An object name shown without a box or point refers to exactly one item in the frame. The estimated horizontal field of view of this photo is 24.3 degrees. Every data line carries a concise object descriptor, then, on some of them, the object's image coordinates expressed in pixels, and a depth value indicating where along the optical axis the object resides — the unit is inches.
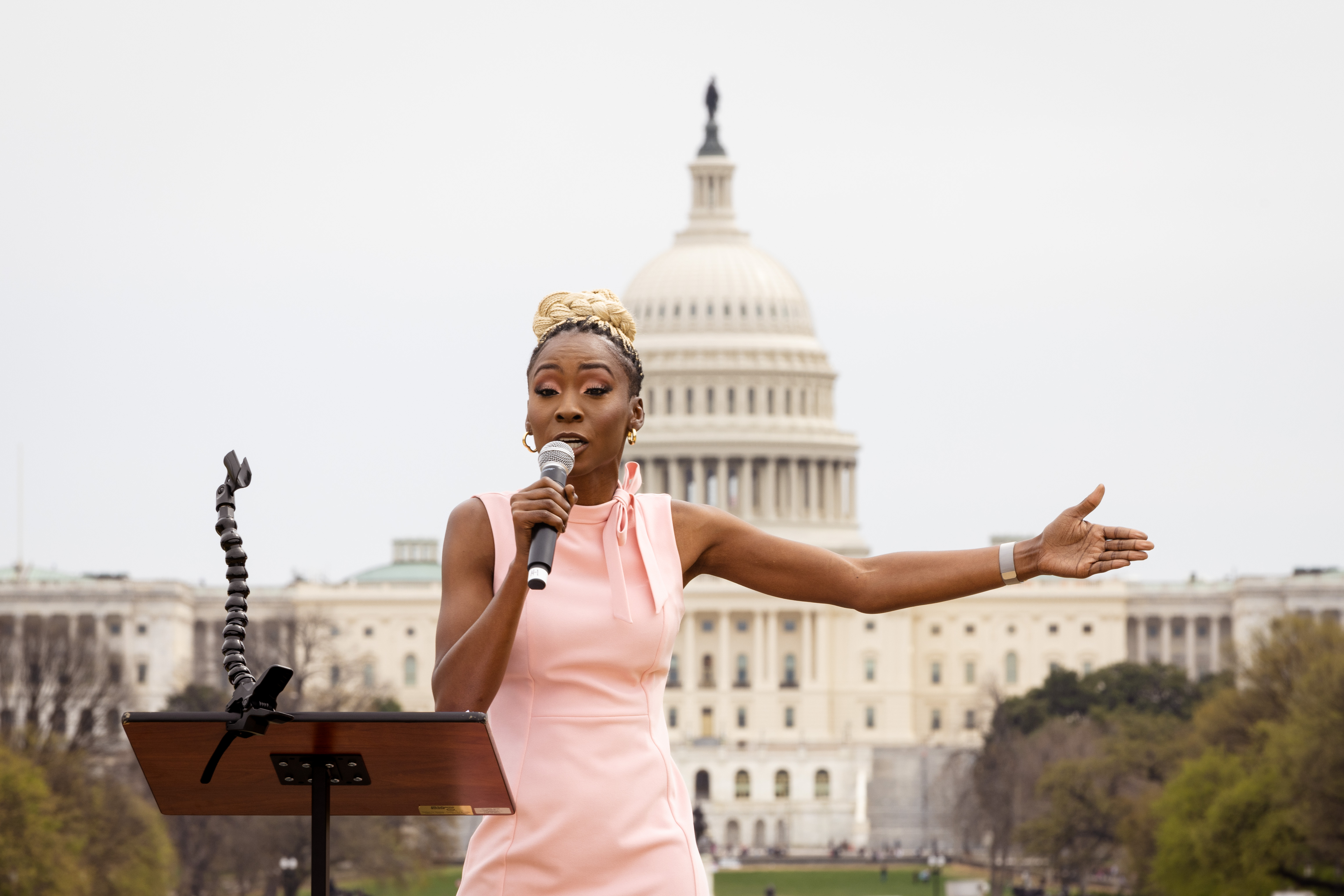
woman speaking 363.9
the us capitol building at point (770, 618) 6353.3
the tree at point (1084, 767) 3841.0
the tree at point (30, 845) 2536.9
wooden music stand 340.5
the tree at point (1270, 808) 2787.9
